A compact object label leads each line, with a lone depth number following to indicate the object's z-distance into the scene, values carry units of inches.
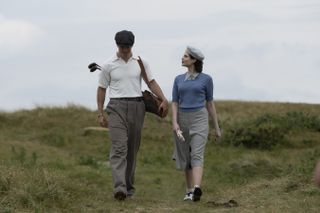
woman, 583.2
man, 562.2
